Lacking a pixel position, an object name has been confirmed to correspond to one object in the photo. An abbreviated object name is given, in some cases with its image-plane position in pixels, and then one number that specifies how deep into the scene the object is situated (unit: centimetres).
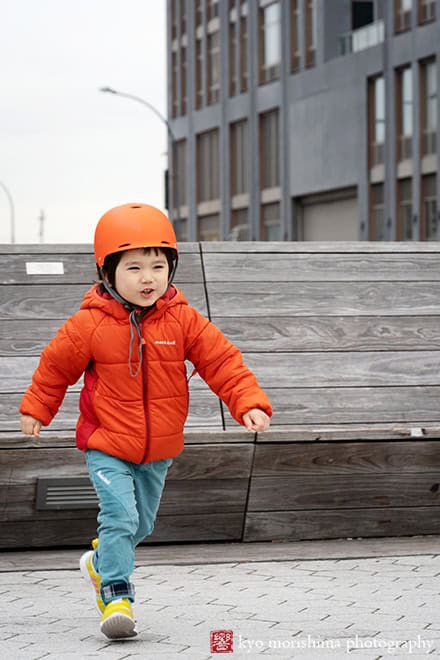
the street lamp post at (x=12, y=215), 6394
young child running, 451
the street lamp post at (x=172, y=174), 4156
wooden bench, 610
